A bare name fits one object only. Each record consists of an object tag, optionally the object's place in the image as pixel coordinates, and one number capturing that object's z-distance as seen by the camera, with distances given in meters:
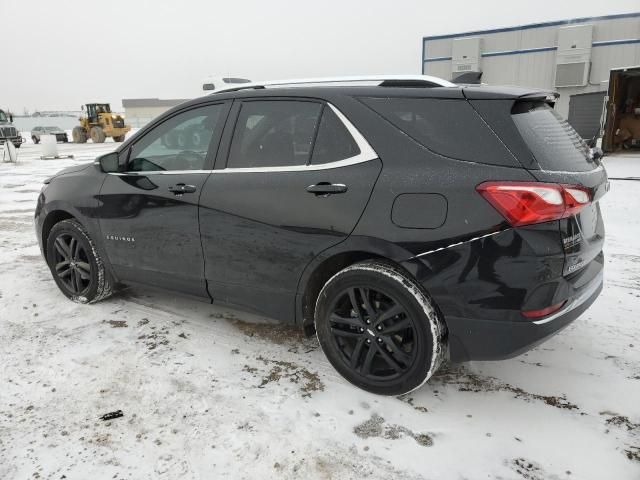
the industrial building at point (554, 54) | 17.83
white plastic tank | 19.74
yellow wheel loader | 29.84
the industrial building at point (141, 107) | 67.69
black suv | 2.14
